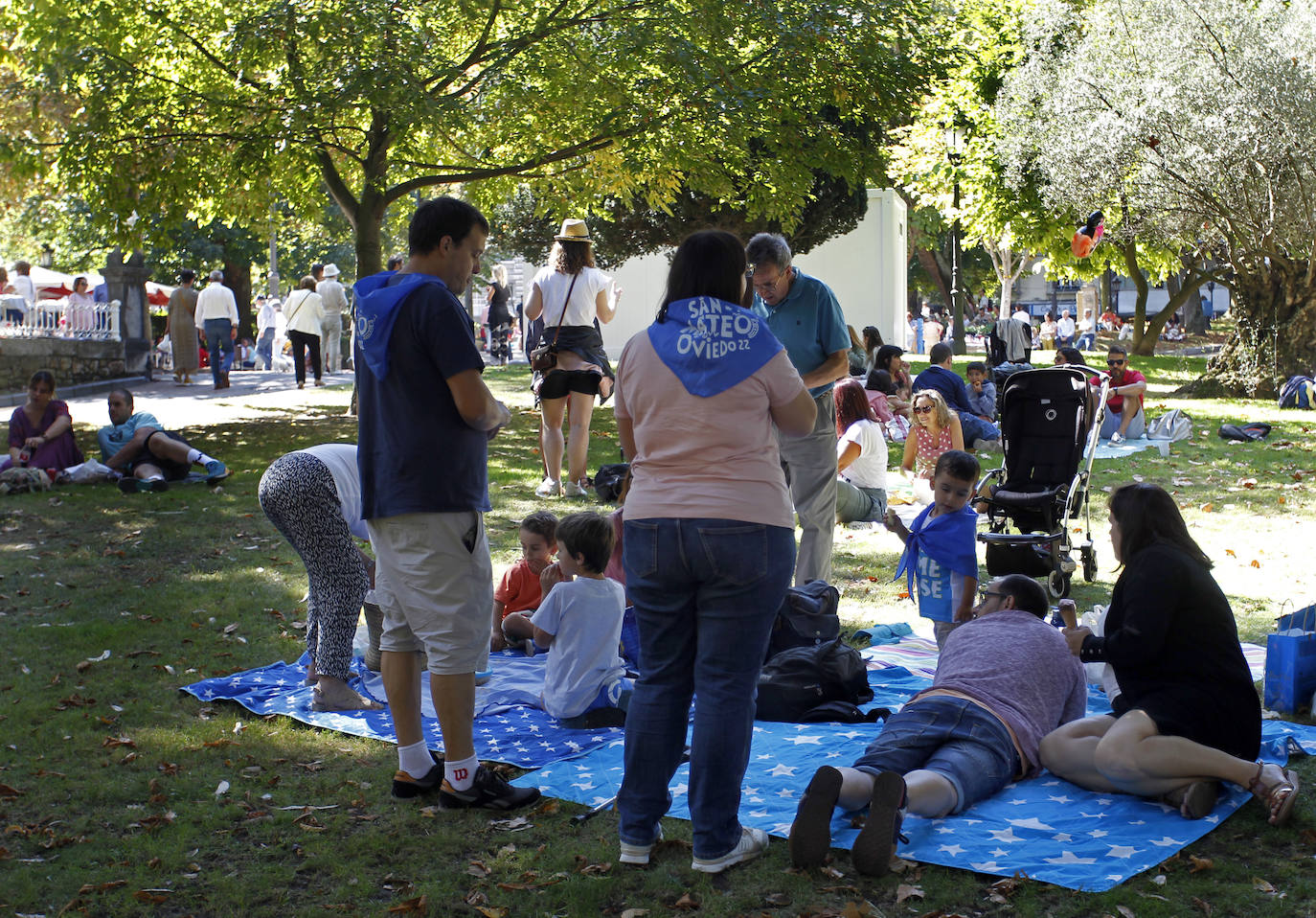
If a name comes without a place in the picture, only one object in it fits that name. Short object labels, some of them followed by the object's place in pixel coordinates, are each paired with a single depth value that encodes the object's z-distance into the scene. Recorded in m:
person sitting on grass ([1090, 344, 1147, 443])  14.98
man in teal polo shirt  6.53
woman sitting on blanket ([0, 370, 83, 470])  11.88
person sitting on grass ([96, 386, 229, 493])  11.73
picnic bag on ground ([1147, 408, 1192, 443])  15.19
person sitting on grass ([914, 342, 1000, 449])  13.50
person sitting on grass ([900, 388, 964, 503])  10.66
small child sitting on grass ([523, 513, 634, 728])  5.41
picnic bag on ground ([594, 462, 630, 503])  9.90
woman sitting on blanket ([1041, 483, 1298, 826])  4.22
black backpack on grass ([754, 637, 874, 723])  5.55
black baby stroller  7.78
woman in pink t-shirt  3.67
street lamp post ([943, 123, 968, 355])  26.56
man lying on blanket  3.87
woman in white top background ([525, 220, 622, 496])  10.08
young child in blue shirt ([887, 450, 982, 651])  6.22
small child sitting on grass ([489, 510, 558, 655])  6.46
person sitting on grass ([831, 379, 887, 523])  9.91
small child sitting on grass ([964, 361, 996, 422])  14.81
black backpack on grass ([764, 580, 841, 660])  6.10
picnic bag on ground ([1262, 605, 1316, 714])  5.39
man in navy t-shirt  4.21
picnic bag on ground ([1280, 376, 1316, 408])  18.86
